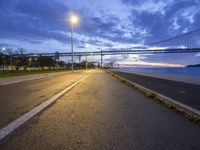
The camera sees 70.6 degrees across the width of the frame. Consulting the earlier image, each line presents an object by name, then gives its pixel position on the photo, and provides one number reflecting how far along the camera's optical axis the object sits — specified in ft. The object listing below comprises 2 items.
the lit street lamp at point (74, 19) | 105.43
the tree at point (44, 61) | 214.97
